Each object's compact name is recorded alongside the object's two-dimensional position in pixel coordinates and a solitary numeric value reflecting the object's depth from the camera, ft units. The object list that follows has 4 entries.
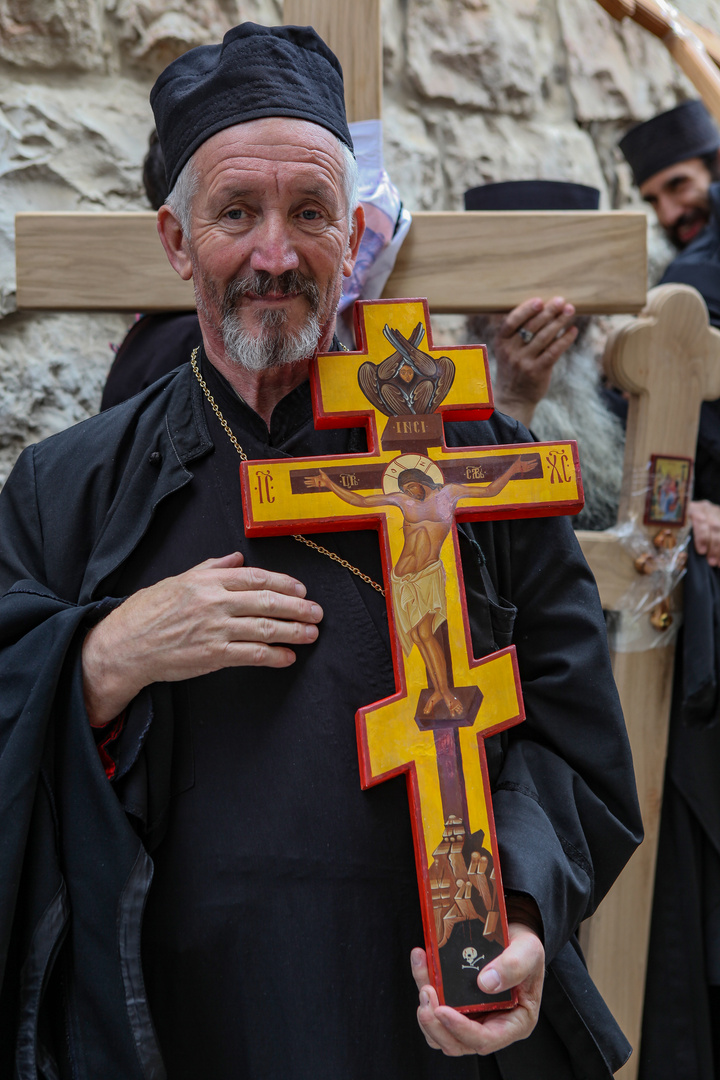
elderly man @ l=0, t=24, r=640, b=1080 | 3.48
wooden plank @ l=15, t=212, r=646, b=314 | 5.50
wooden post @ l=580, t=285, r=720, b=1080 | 6.23
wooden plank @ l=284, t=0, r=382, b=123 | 5.60
